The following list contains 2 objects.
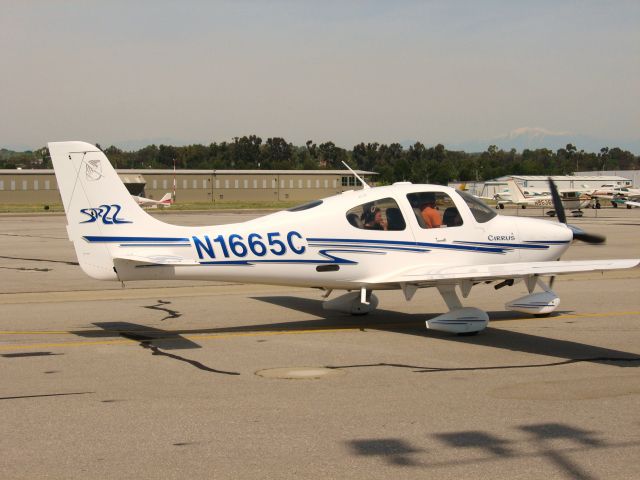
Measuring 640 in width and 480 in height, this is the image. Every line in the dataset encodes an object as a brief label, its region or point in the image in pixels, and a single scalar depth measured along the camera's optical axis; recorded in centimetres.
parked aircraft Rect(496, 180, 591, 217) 5844
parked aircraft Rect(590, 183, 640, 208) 6591
